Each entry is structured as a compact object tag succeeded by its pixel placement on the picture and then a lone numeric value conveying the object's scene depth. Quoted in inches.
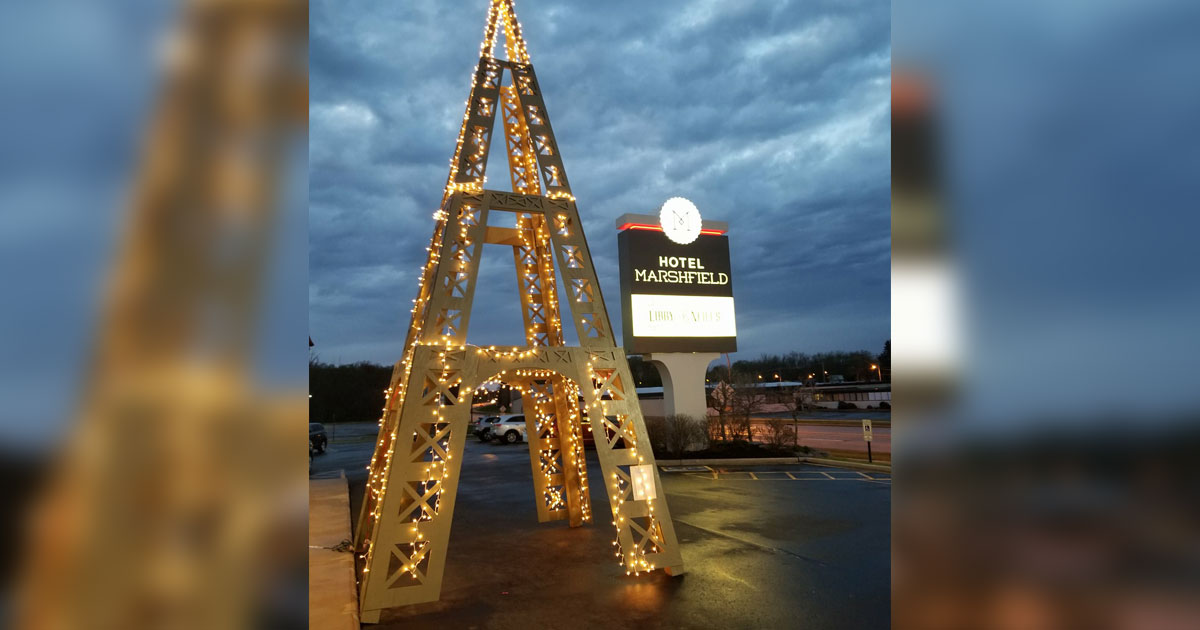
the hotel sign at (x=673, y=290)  844.6
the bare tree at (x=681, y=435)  812.0
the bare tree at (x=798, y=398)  1187.2
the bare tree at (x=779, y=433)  832.3
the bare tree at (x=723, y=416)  885.2
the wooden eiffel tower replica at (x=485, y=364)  262.8
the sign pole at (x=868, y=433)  686.5
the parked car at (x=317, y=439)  1042.8
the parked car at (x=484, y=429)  1256.2
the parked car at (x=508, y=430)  1197.1
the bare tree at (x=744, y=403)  887.7
